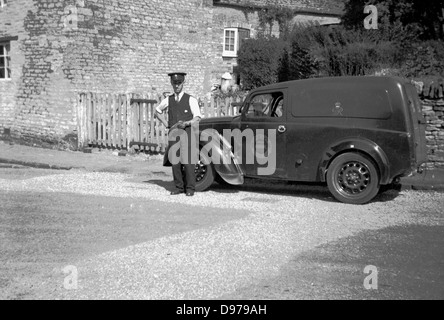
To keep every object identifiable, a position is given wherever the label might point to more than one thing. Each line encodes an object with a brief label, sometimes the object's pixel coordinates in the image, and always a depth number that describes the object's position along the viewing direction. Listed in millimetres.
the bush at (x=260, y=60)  21891
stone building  14891
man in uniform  8914
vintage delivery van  8172
